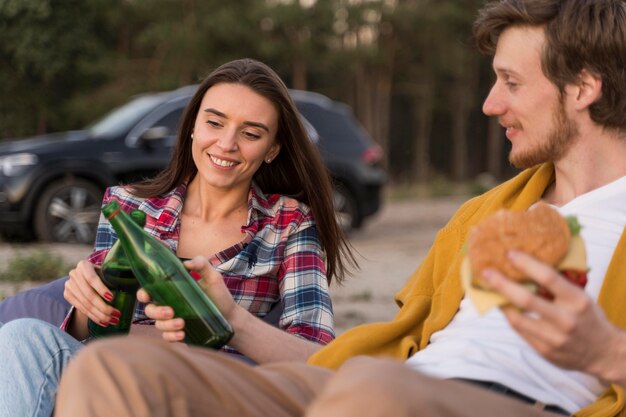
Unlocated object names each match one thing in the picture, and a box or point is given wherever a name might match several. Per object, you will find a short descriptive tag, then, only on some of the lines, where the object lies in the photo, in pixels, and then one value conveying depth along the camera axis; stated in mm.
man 1720
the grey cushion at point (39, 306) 3146
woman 3059
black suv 10305
